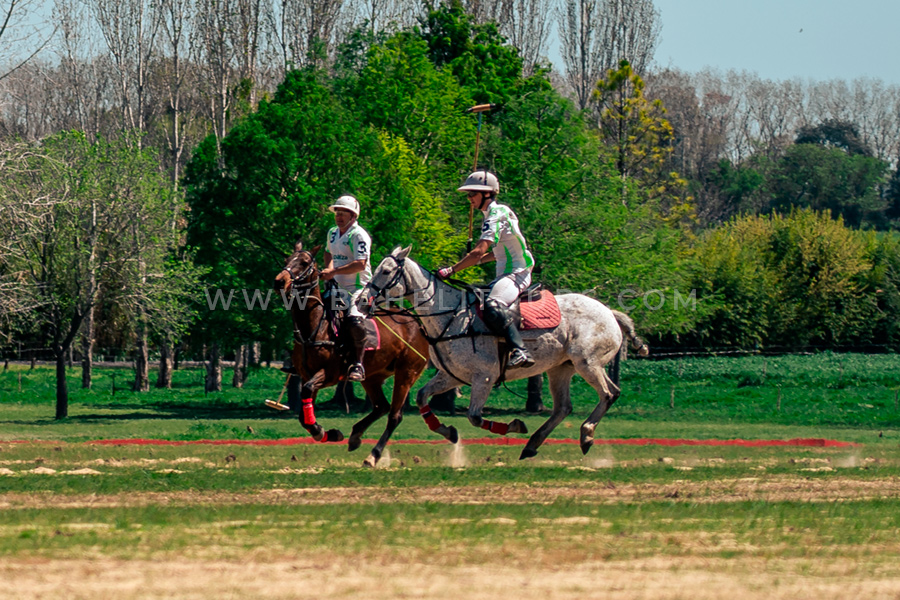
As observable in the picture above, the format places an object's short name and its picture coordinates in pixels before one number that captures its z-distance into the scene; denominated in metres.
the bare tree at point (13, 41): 29.17
